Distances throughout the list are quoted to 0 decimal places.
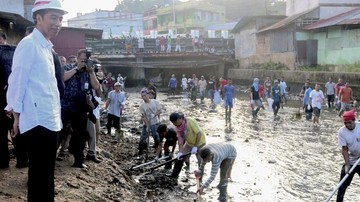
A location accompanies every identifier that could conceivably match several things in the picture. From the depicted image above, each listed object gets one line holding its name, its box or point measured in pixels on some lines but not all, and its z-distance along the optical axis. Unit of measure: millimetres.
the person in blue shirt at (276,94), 17719
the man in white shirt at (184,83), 33750
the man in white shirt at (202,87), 27172
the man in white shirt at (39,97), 3133
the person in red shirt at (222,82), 23955
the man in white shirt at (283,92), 22241
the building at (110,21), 64062
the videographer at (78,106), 6090
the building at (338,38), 25828
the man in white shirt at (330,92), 21075
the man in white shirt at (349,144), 6449
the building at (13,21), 15756
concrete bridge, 40156
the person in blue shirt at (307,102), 16819
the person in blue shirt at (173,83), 34266
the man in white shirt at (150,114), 10180
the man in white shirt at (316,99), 15477
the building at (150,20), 70875
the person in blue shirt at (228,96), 17391
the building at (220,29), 47344
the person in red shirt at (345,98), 17125
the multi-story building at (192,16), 61475
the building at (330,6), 33531
